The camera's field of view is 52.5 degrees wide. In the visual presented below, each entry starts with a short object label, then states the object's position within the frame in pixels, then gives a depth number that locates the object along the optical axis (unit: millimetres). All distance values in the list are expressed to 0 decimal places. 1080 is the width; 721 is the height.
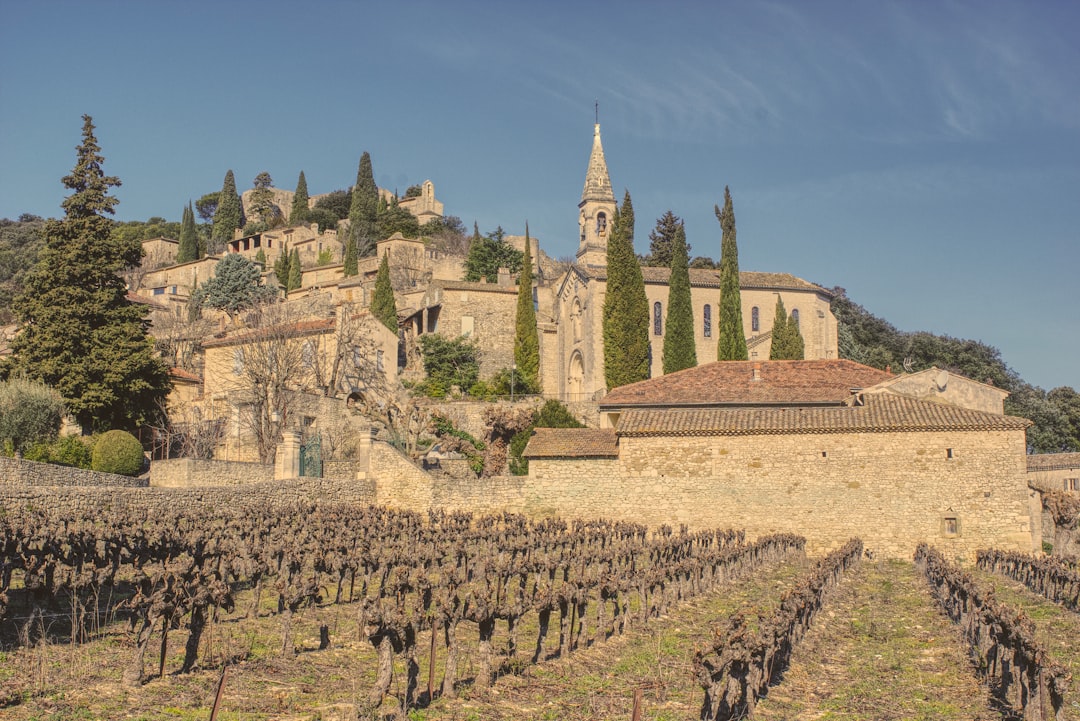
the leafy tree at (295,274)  77562
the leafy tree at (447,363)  56312
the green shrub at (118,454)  30969
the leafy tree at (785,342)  55969
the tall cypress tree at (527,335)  59844
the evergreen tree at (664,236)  81250
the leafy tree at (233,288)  66875
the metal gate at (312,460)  33312
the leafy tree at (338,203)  105562
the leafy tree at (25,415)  30234
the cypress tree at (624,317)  52250
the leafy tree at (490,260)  73812
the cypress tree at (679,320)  51656
